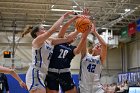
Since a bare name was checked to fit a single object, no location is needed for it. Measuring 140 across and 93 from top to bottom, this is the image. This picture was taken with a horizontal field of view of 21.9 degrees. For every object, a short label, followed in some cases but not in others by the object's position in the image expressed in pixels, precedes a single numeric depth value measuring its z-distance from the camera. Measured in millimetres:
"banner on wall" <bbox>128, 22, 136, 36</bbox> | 24602
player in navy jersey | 6049
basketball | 5714
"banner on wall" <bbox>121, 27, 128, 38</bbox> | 27170
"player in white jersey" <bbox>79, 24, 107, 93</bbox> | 6507
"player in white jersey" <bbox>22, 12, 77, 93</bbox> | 5608
